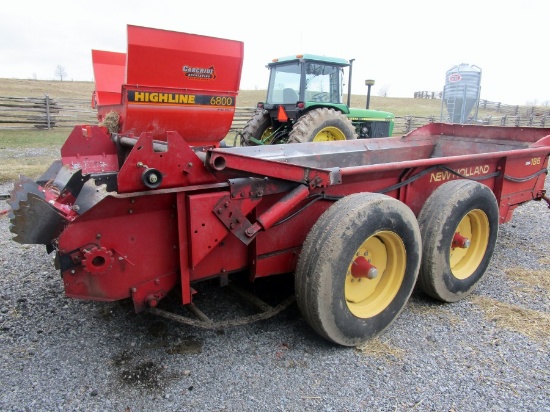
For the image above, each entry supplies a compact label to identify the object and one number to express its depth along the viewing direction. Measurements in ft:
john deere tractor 24.62
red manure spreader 7.55
